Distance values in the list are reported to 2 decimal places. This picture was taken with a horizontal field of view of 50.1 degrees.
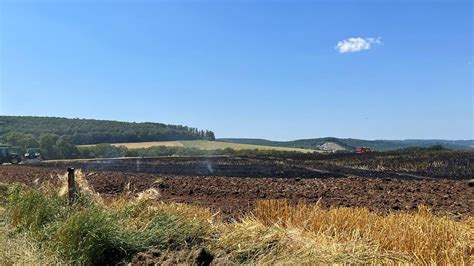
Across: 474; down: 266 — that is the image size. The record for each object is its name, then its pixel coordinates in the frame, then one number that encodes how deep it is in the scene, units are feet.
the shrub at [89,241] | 20.88
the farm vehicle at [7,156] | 169.02
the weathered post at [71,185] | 29.84
